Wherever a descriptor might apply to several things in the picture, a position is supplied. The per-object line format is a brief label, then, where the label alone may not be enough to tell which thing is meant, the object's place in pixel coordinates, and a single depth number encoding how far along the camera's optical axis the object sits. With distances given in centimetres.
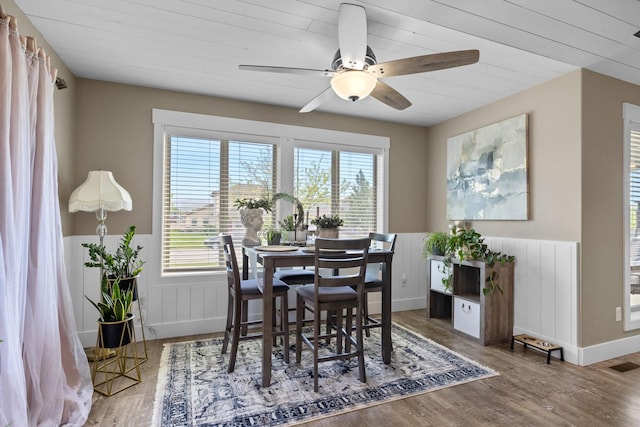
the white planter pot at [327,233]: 283
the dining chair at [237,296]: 262
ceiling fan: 195
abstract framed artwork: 340
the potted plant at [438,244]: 394
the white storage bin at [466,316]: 337
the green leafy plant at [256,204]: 308
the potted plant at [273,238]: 305
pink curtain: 157
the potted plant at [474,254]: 332
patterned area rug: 212
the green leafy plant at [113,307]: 243
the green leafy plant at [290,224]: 313
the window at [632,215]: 312
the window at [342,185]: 410
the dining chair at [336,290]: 233
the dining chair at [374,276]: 296
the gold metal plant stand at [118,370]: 238
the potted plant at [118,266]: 258
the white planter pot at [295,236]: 308
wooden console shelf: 330
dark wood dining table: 239
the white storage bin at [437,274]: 391
